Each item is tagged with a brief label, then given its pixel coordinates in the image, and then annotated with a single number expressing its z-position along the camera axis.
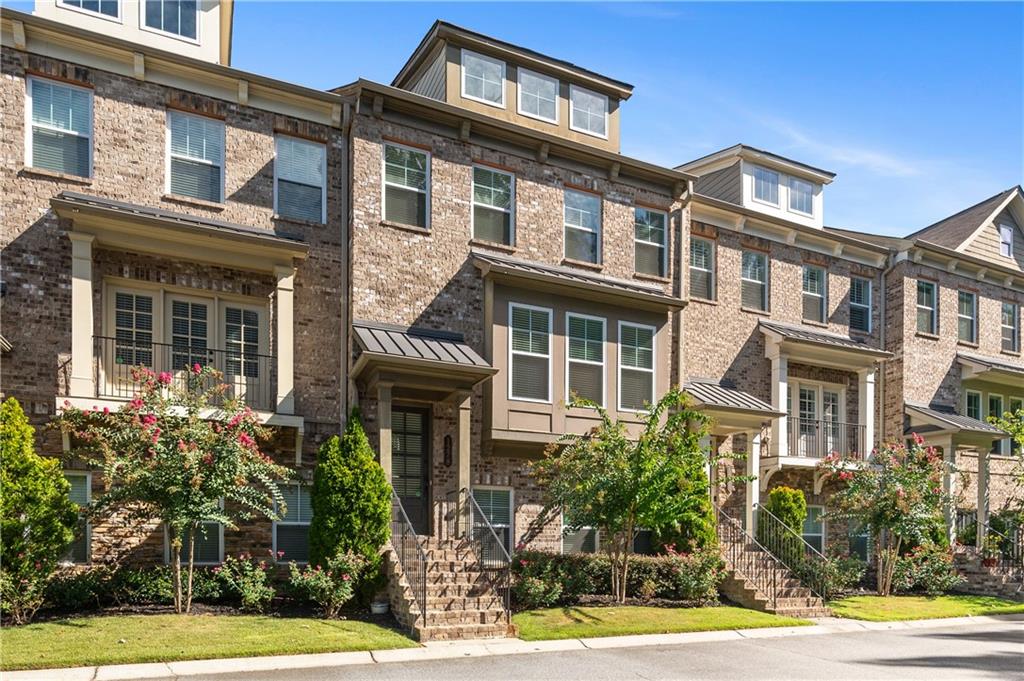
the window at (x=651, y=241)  20.48
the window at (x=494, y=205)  18.56
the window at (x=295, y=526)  15.94
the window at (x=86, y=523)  14.33
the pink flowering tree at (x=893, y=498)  19.28
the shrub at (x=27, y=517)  12.48
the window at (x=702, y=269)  21.81
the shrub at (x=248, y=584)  14.03
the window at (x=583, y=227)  19.61
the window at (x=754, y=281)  22.70
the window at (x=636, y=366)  18.88
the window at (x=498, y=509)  17.67
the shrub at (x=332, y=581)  13.94
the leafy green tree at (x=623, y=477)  15.44
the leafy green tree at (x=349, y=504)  14.75
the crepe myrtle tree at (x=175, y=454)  12.98
